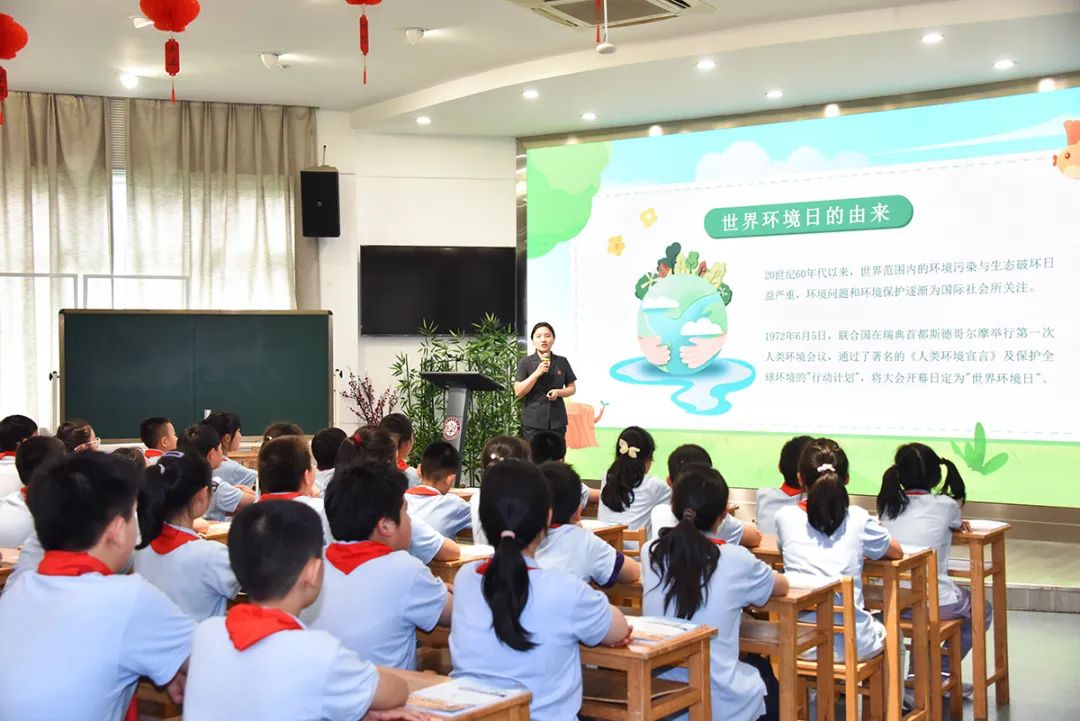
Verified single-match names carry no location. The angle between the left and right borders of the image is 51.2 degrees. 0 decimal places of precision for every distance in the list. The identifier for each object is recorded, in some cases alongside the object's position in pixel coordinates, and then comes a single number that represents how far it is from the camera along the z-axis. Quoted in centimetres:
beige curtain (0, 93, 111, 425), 827
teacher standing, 653
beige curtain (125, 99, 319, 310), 856
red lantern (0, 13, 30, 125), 558
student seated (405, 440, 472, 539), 378
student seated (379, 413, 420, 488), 464
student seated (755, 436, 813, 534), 406
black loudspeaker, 865
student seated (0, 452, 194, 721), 198
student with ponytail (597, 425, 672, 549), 444
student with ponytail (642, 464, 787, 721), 284
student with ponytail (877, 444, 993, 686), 401
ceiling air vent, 566
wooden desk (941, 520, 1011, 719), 401
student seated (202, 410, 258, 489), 494
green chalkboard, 802
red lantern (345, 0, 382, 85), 534
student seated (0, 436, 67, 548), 395
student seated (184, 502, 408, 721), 181
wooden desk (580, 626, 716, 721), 242
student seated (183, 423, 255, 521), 439
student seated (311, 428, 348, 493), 449
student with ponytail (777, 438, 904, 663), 341
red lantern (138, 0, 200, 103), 498
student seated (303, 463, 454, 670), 248
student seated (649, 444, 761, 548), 353
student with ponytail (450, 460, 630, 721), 233
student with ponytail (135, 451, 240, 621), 279
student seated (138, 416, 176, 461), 527
